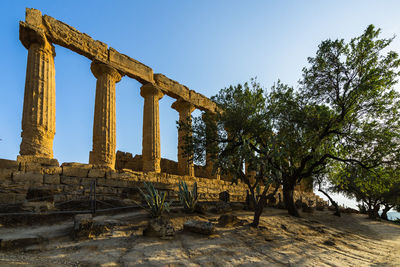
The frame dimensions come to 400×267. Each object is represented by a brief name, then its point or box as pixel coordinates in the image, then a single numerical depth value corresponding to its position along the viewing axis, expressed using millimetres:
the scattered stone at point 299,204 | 19064
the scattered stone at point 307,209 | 17375
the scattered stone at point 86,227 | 5932
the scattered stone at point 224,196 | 14945
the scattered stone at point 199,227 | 7039
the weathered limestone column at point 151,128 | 16172
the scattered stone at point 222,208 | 10969
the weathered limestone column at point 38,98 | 11242
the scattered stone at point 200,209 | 9938
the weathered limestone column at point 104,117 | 13523
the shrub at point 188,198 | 9742
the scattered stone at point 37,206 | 7836
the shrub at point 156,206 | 8320
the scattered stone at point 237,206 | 13237
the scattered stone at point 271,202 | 17075
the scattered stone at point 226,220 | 8500
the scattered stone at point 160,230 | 6473
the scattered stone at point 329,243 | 8812
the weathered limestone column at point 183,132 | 18234
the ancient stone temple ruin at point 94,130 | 10375
